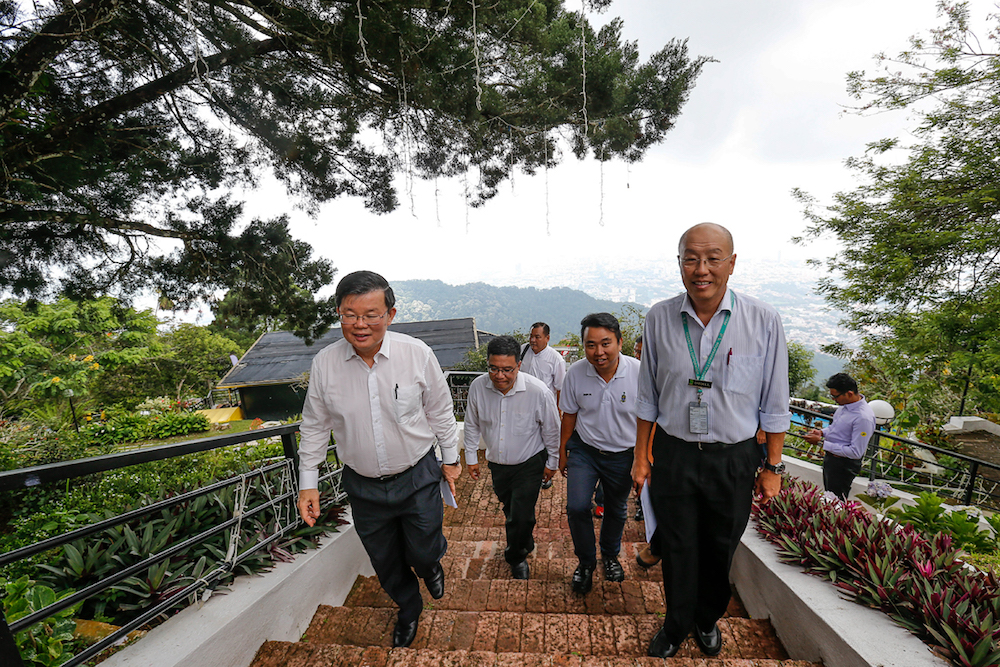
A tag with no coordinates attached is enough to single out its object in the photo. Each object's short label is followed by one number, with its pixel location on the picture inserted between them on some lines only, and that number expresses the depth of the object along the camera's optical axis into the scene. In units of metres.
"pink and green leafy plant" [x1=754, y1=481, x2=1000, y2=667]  1.45
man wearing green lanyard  1.61
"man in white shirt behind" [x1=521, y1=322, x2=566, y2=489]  4.32
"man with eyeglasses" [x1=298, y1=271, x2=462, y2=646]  1.87
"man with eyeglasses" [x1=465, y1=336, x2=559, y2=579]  2.61
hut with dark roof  18.36
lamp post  4.46
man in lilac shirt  3.64
